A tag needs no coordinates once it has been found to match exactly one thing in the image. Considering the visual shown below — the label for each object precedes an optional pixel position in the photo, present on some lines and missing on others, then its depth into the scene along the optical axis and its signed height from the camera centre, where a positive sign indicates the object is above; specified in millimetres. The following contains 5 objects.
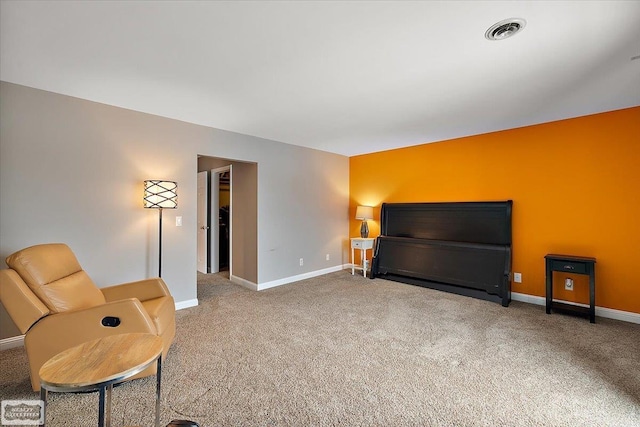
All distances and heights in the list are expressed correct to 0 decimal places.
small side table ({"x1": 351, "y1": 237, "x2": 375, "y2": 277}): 5035 -500
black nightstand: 3027 -598
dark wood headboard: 3787 -445
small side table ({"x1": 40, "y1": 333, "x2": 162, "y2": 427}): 1025 -586
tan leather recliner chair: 1746 -605
